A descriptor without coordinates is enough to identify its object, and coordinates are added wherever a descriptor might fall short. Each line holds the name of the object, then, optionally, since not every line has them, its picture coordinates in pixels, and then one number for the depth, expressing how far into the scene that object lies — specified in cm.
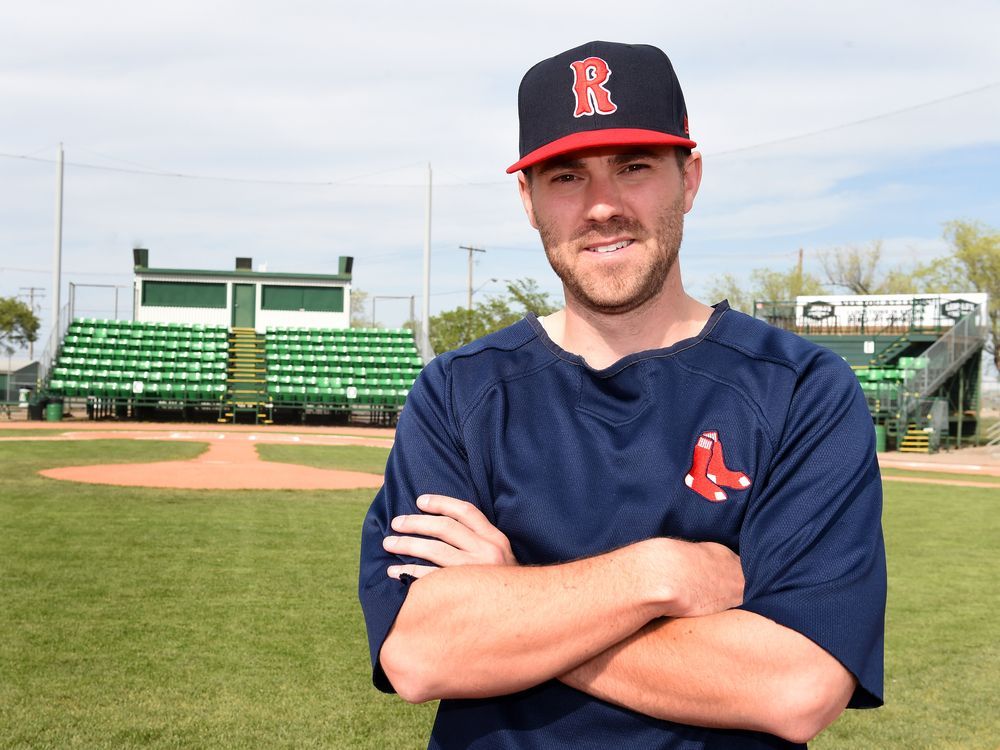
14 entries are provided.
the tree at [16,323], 6097
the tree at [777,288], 6606
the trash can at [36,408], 3244
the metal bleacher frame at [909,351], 3117
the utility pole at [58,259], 3866
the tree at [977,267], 4944
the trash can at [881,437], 3011
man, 194
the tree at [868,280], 6284
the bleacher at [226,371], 3366
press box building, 4253
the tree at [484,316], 5509
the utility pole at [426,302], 3772
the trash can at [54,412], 3238
